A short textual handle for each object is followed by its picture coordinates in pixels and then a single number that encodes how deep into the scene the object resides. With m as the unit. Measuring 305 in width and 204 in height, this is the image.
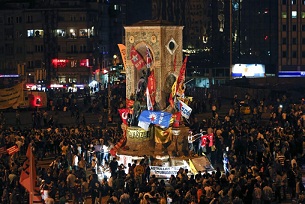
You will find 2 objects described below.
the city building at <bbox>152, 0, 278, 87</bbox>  117.95
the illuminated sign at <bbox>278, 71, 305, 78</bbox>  128.12
